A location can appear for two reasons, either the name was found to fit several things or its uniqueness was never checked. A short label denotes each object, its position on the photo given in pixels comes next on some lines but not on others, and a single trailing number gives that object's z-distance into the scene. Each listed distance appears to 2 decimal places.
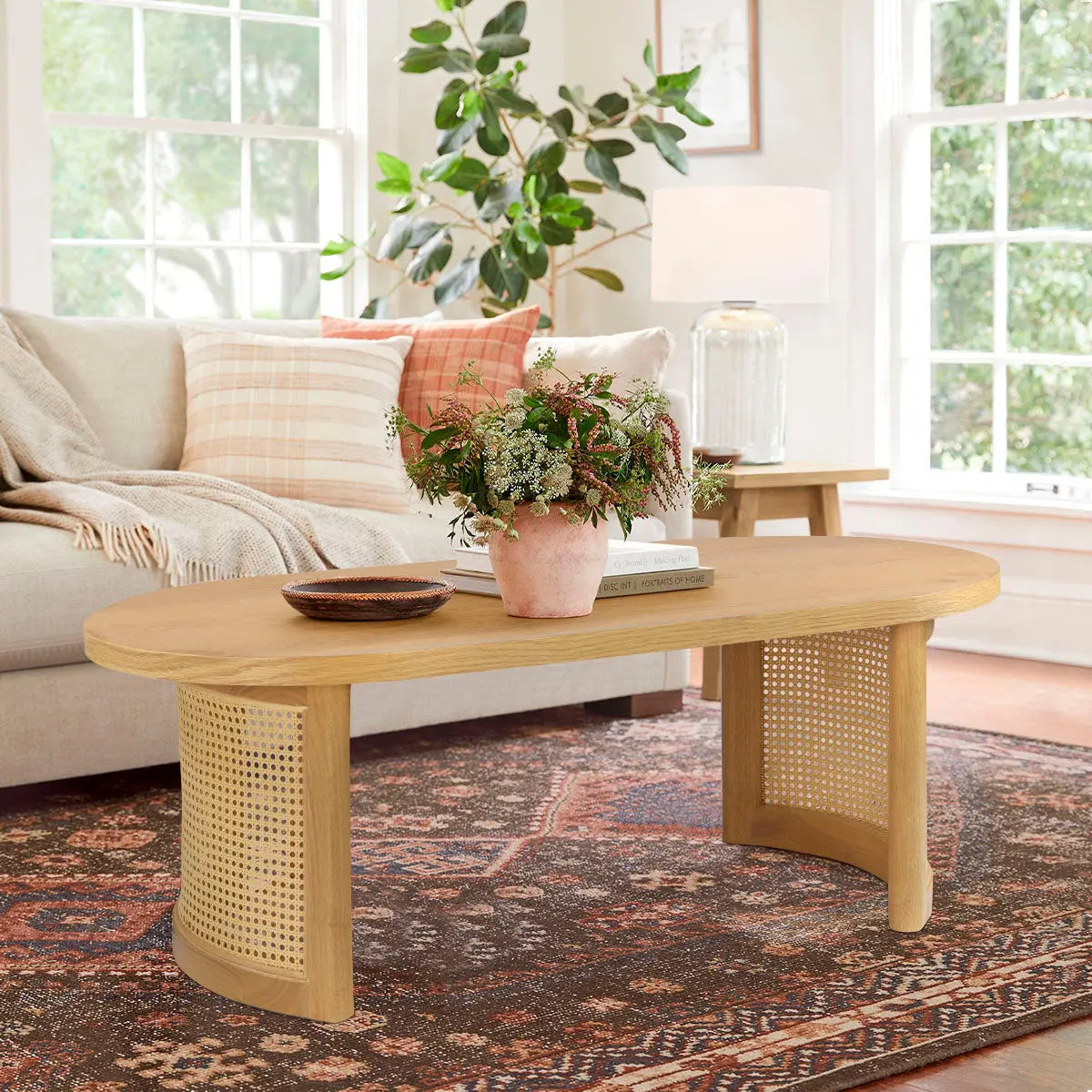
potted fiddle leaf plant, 8.45
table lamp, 7.15
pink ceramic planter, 3.72
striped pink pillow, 6.30
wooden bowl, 3.68
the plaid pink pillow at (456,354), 6.71
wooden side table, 6.85
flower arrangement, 3.60
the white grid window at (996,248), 7.94
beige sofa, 5.08
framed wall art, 8.83
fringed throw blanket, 5.39
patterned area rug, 3.25
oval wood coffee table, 3.40
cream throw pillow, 6.67
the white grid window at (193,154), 8.35
